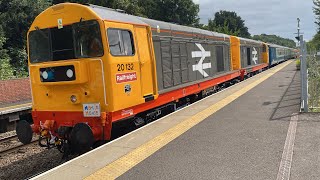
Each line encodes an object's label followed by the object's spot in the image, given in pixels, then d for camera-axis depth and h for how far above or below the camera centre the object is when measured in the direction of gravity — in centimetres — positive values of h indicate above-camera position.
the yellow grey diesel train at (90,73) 518 -8
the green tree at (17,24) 1943 +406
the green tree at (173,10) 3934 +894
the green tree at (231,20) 6777 +1184
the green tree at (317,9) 2991 +595
